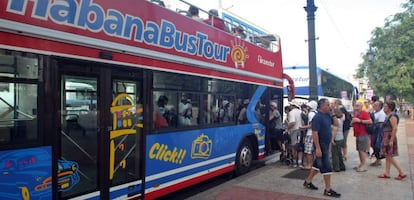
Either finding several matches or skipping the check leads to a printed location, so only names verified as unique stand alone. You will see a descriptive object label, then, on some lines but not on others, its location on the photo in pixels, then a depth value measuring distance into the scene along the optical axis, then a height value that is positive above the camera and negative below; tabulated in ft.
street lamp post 36.55 +5.27
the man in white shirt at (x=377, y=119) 31.50 -1.43
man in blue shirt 21.74 -2.10
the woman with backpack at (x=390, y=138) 26.16 -2.51
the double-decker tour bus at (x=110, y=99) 12.56 +0.14
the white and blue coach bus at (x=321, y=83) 63.98 +3.78
